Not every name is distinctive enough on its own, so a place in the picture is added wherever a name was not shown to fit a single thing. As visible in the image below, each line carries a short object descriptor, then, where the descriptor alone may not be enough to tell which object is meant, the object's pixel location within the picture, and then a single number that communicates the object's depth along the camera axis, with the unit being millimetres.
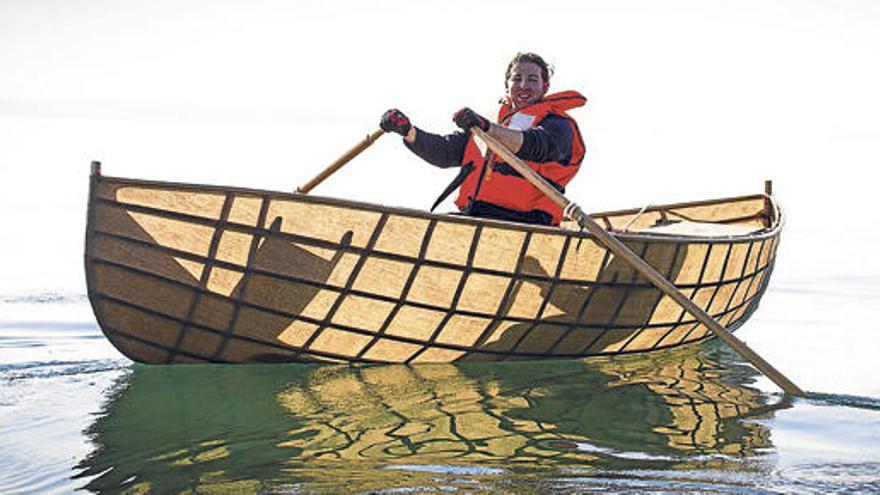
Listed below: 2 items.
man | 5441
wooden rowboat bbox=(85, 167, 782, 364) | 4570
